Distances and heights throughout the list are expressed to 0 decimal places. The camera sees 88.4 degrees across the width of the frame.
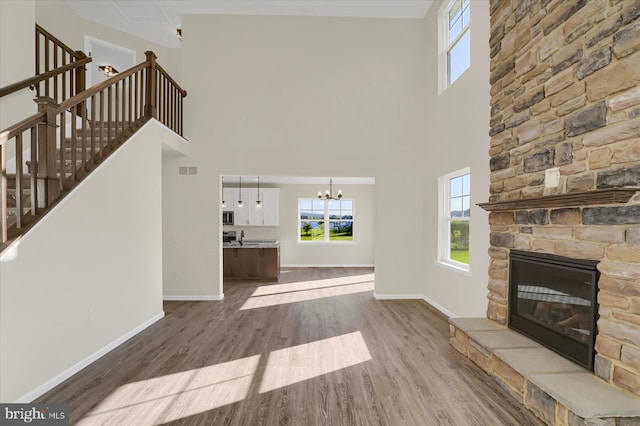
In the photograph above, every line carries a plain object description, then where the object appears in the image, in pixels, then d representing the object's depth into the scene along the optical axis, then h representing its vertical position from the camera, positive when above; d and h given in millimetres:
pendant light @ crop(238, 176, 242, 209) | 9609 +503
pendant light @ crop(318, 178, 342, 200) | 9250 +536
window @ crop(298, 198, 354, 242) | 10148 -220
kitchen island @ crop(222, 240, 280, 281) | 7707 -1149
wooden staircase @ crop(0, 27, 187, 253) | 2463 +635
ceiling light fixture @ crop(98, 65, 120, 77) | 6625 +2924
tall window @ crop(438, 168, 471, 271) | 4652 -88
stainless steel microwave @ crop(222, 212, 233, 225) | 9656 -143
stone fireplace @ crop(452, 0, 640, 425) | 2082 +445
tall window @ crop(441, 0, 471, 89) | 4598 +2551
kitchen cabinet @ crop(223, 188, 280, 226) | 9677 +181
